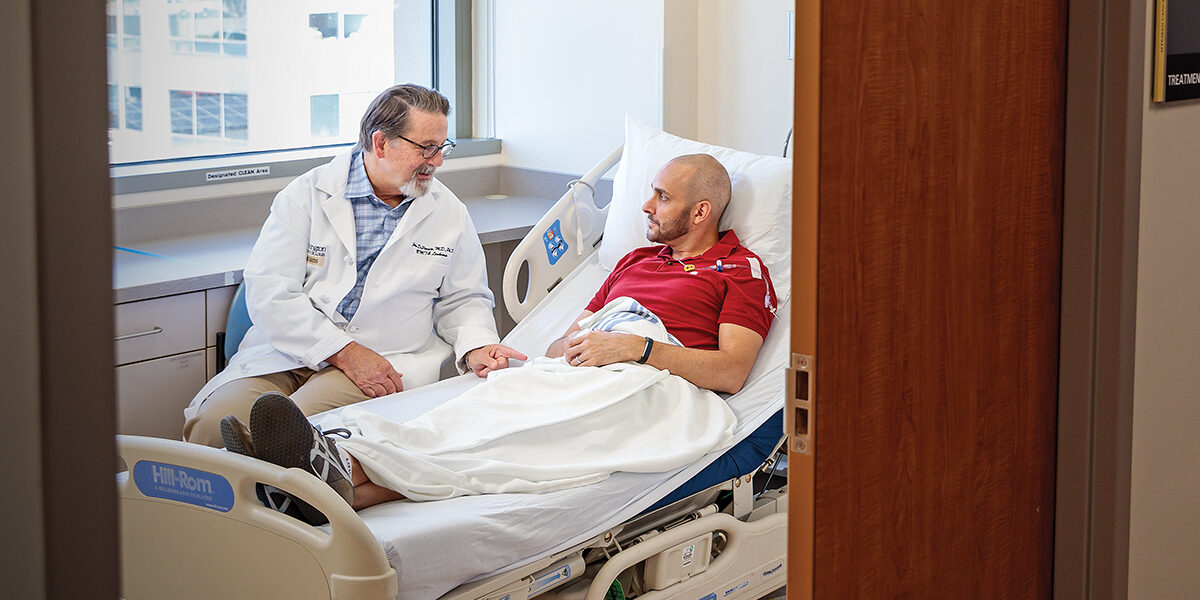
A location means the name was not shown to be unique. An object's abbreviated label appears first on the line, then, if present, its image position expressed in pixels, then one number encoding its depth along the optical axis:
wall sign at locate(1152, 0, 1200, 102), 1.54
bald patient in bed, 2.56
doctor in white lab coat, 2.77
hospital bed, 1.81
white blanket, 2.10
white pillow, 2.88
